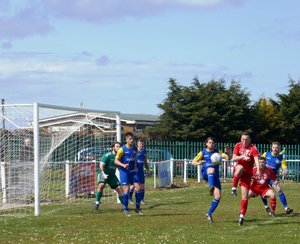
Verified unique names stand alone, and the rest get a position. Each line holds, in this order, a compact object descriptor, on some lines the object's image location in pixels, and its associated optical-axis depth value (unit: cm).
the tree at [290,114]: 5631
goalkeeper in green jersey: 2233
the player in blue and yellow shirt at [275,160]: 2188
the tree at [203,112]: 5344
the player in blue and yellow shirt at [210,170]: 1886
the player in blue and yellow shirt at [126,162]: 2088
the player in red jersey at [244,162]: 1791
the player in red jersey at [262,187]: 2045
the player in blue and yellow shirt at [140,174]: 2209
